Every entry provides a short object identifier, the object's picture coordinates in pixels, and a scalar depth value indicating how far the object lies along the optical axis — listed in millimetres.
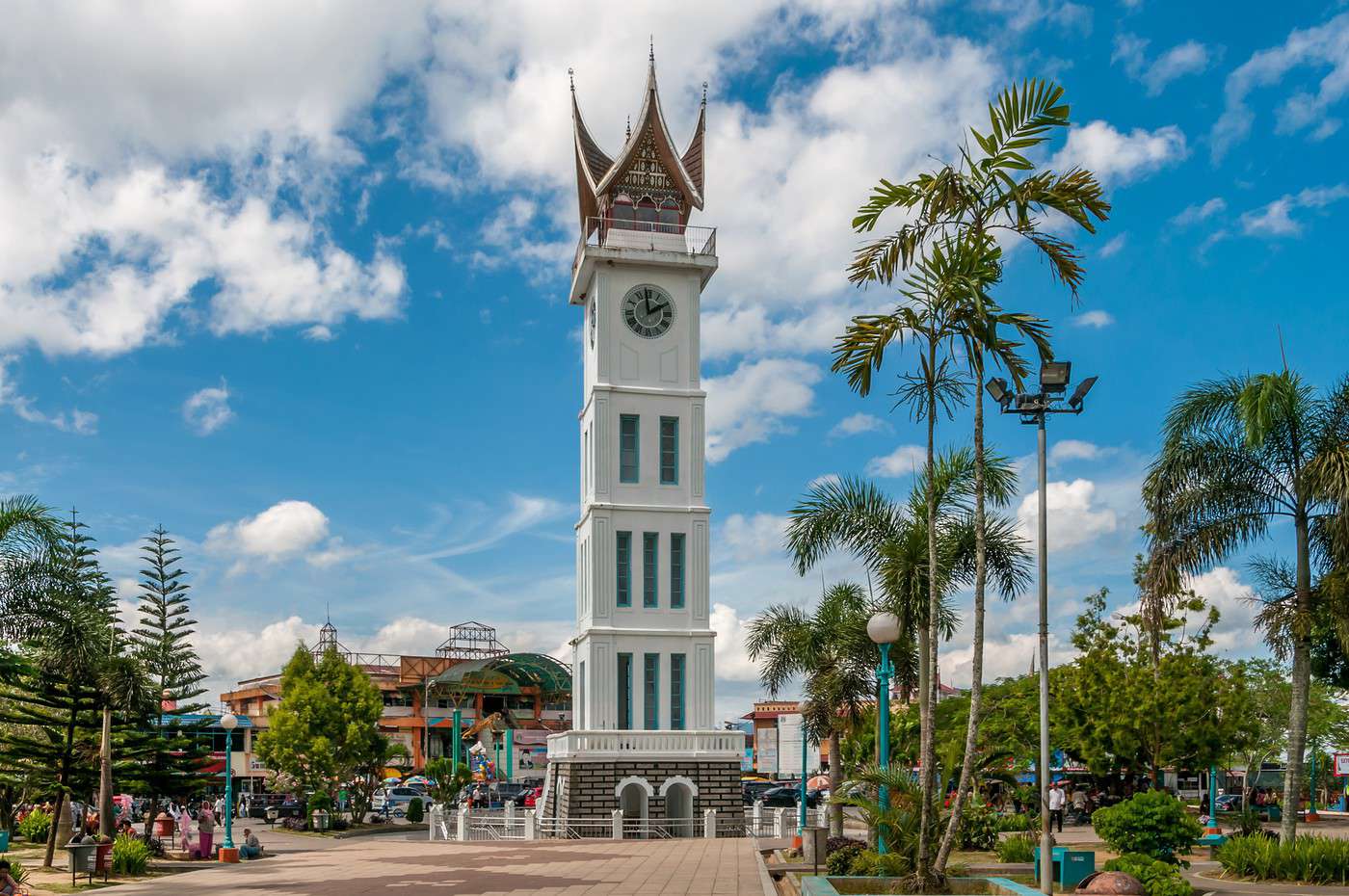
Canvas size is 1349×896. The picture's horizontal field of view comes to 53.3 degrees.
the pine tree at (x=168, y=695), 39656
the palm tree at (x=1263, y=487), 23719
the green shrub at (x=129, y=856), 27109
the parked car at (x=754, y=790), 60125
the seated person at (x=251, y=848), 32625
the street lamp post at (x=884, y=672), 20188
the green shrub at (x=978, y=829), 27094
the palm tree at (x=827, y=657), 36781
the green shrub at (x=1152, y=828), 21047
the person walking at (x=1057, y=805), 35906
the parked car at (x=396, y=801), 60284
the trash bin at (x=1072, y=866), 19609
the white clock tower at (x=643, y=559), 41562
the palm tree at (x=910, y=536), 27625
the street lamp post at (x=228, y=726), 33062
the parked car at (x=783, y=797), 55812
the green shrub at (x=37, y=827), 38000
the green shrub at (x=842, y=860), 21031
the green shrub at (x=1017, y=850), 24297
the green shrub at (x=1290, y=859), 20781
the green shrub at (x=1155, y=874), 17984
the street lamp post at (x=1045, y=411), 16547
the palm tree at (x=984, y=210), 17891
